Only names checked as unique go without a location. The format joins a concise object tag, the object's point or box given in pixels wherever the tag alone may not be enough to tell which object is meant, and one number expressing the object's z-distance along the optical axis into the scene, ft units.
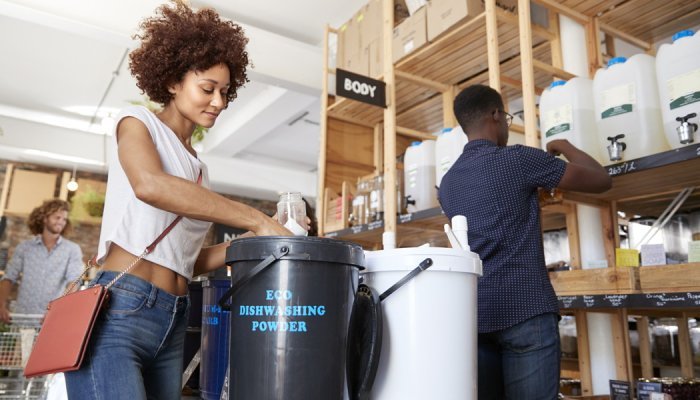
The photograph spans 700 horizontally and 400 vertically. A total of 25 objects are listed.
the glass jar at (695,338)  11.55
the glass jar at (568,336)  12.23
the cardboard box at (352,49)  13.11
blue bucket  4.65
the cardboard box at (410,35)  10.48
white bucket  3.40
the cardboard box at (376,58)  12.40
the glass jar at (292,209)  3.99
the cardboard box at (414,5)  10.93
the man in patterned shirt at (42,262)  14.90
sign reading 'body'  10.52
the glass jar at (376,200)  10.99
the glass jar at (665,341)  11.86
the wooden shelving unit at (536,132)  6.64
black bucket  3.00
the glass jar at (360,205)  11.74
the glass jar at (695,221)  10.90
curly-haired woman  3.56
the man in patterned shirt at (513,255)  5.33
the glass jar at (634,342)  12.16
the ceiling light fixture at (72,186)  26.21
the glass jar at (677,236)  11.12
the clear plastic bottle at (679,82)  6.42
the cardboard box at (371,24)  12.62
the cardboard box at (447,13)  9.45
